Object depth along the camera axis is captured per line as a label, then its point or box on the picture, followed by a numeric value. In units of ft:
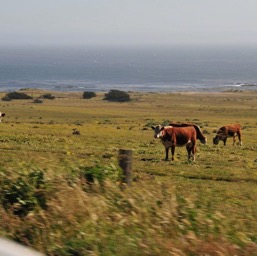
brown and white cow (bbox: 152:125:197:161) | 78.54
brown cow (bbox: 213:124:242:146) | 112.88
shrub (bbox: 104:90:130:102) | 270.87
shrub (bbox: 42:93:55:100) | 274.52
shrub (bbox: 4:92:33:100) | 262.06
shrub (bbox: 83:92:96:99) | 284.61
